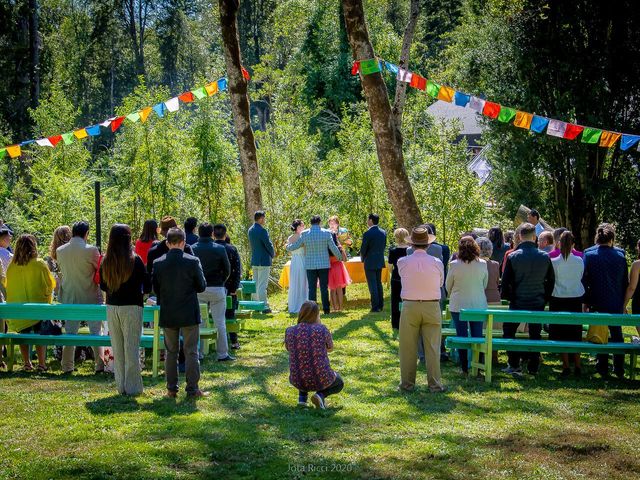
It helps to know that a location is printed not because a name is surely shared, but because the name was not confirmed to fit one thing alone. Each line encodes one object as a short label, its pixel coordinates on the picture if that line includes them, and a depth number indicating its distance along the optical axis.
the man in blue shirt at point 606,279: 10.23
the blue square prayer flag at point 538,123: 14.49
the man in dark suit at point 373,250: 14.89
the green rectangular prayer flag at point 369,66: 14.51
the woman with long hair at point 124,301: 8.66
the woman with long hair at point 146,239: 10.93
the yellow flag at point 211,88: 18.41
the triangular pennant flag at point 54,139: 17.84
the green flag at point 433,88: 15.09
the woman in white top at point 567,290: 10.30
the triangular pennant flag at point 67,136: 18.16
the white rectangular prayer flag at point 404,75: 15.17
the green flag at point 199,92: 18.42
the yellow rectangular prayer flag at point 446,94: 15.10
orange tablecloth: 17.02
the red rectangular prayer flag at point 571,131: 14.29
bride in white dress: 15.32
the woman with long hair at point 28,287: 10.48
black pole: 15.84
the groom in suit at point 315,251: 14.65
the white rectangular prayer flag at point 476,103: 15.06
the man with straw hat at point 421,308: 8.91
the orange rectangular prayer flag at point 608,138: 14.26
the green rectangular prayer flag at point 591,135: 14.35
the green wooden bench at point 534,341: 9.49
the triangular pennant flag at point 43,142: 17.47
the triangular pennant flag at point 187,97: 18.41
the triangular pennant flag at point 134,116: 17.70
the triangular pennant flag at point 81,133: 18.16
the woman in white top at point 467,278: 9.85
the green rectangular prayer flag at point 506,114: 14.76
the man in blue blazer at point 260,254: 15.20
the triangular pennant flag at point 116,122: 17.77
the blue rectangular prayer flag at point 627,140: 13.84
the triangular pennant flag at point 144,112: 17.92
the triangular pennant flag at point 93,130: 17.80
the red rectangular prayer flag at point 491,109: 14.81
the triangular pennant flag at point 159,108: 18.11
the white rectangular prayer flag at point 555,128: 14.52
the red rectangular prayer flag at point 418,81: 15.13
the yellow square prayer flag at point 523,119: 14.74
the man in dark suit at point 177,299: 8.56
